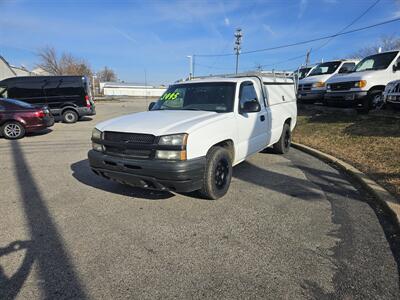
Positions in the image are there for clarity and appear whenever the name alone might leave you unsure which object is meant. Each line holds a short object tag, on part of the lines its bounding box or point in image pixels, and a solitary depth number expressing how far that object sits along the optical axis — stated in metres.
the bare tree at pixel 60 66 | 63.16
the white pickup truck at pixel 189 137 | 3.68
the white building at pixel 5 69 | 34.60
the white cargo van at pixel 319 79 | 13.37
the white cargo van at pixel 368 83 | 9.77
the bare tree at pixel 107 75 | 119.04
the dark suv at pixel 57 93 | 14.17
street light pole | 39.62
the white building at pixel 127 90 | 80.81
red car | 9.88
